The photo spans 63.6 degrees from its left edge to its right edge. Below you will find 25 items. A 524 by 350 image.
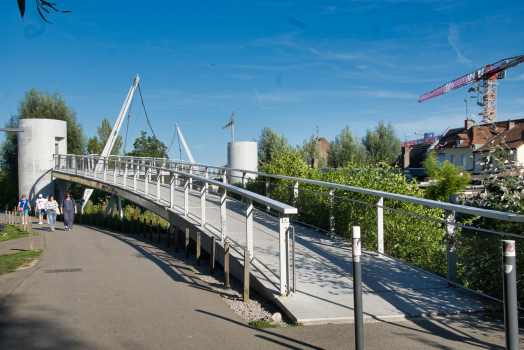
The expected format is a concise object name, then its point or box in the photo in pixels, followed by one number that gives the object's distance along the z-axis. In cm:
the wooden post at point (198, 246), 923
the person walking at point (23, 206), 2114
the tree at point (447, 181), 4419
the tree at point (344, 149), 4247
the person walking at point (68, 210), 1814
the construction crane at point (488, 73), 7156
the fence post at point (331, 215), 872
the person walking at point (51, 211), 1827
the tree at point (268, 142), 3612
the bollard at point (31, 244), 1220
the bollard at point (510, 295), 297
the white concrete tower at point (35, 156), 2927
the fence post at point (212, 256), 813
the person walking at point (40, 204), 2104
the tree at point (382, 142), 4578
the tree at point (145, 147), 6100
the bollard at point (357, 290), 360
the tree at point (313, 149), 4308
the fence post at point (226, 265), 690
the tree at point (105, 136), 6869
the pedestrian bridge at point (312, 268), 484
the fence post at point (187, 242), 1016
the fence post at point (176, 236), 1178
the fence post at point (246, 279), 590
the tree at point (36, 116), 3972
